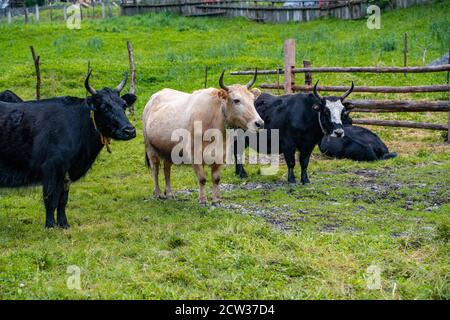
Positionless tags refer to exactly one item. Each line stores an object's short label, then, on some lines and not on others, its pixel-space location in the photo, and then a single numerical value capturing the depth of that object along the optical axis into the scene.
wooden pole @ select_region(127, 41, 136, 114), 15.14
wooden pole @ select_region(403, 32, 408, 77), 17.80
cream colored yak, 8.23
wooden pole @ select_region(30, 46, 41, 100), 13.08
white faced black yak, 9.55
